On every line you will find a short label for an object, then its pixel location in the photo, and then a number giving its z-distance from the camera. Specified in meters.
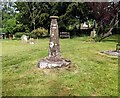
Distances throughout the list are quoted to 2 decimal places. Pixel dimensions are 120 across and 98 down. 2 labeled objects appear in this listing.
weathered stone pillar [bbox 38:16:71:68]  4.01
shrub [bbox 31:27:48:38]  13.34
